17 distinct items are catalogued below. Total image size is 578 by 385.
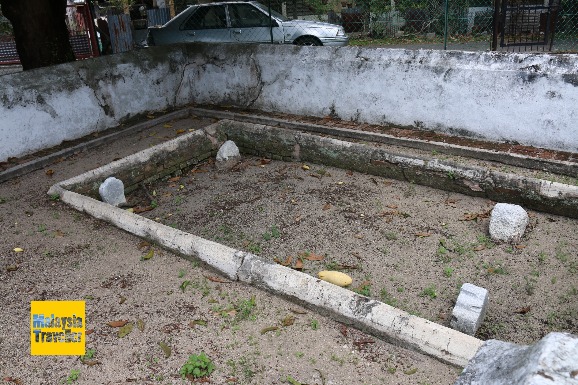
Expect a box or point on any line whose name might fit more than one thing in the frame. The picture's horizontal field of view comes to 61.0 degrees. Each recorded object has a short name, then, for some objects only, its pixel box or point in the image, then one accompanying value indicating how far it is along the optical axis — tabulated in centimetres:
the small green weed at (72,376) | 298
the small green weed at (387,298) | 368
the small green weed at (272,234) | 475
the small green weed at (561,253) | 406
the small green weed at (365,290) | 379
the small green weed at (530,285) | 371
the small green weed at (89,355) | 316
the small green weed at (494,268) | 398
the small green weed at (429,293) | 374
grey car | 1005
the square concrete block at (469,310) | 321
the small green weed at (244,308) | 341
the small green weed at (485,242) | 434
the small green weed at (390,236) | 457
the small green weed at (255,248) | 453
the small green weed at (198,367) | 296
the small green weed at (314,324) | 326
